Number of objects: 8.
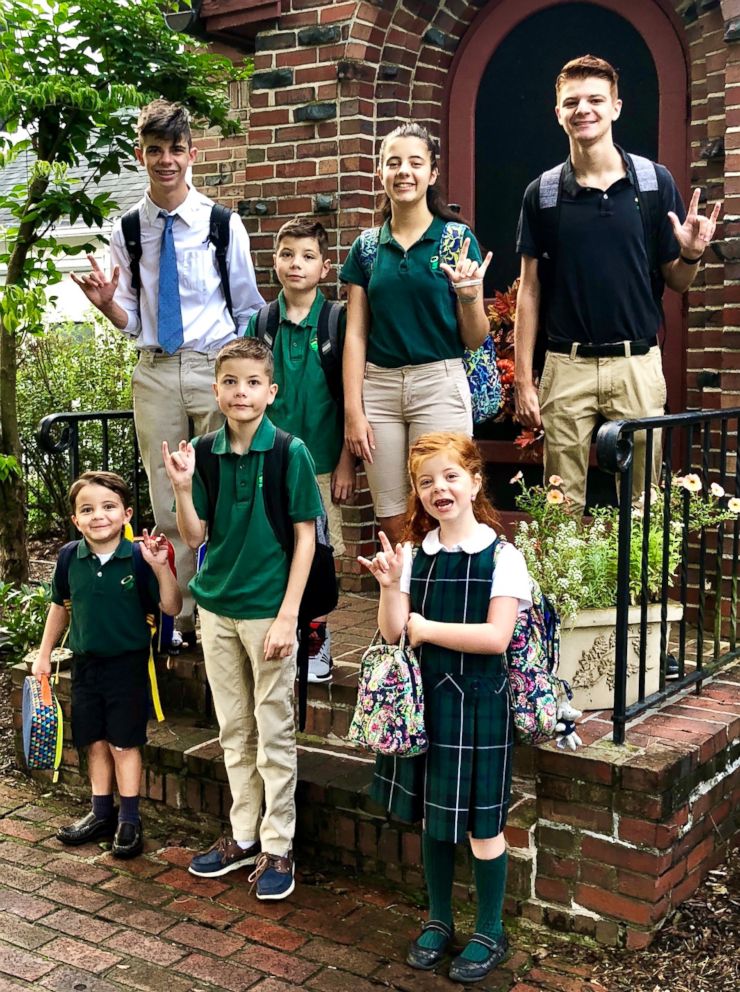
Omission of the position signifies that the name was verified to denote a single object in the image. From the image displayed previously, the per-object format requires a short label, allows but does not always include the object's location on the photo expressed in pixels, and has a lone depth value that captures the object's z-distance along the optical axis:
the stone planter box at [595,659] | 3.54
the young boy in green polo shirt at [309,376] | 3.96
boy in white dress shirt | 4.16
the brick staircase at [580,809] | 3.12
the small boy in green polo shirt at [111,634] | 3.81
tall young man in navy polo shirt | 3.71
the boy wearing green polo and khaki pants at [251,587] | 3.42
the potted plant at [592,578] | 3.54
